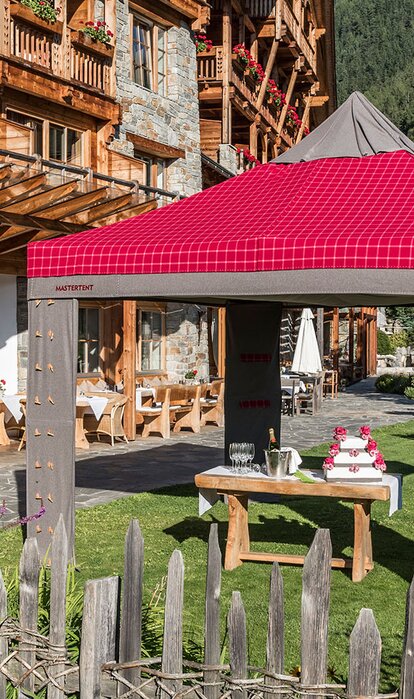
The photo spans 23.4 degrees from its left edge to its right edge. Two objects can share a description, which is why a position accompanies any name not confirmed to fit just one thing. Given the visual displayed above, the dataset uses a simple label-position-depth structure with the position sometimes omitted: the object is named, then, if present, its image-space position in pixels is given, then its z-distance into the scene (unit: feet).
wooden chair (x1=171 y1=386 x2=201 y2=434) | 56.90
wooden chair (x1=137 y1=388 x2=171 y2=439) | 53.31
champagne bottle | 24.56
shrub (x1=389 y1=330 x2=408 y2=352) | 163.94
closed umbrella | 73.82
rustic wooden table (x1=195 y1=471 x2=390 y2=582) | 23.00
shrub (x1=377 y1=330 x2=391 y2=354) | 161.38
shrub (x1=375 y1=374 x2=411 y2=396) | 94.66
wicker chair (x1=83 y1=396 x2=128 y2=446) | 49.29
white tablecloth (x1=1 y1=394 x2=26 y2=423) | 47.93
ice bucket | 24.04
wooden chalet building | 46.57
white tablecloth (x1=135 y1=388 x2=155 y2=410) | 55.89
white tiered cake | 23.27
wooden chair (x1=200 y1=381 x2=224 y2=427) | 61.16
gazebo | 20.24
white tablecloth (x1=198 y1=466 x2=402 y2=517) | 23.76
